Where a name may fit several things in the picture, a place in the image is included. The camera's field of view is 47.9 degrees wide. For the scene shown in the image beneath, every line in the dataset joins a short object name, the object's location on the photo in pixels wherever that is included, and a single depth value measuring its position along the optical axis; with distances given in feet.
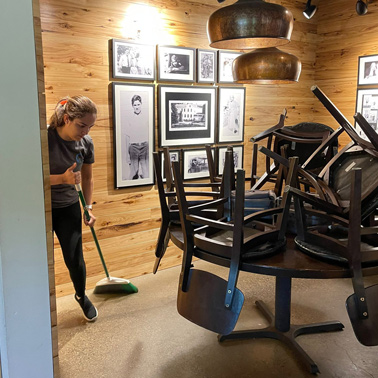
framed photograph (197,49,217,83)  13.15
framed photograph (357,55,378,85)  14.79
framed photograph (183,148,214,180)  13.44
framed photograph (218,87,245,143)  14.02
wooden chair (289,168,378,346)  5.86
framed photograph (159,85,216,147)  12.57
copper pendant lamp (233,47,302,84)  7.09
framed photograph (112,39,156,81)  11.30
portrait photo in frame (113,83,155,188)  11.60
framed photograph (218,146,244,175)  14.32
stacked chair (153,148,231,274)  8.11
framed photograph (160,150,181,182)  12.62
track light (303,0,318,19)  13.45
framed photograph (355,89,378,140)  14.89
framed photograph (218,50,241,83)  13.71
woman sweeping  8.97
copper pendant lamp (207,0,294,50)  6.08
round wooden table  6.22
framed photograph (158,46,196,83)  12.21
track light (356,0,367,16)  13.33
